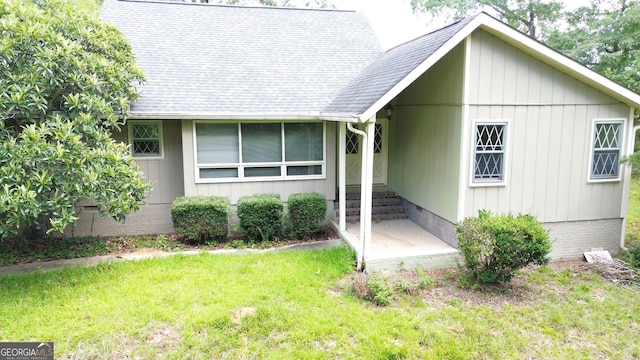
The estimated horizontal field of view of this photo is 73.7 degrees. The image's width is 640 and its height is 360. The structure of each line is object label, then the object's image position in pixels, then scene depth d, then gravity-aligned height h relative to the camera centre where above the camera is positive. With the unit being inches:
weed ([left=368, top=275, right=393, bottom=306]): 245.0 -84.7
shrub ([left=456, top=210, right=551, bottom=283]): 249.3 -58.4
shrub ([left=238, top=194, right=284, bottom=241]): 342.0 -56.3
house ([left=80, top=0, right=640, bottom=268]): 300.4 +16.6
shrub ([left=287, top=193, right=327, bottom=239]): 351.6 -55.5
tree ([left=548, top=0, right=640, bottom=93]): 517.3 +145.0
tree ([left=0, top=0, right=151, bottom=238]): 247.0 +19.5
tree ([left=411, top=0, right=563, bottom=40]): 700.0 +236.8
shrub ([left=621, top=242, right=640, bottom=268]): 307.9 -81.4
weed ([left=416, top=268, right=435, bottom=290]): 267.6 -85.9
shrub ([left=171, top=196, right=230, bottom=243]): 332.5 -55.8
